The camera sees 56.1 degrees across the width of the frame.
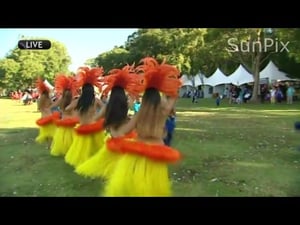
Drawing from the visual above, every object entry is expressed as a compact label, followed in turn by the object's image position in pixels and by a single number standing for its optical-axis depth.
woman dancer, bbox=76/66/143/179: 2.30
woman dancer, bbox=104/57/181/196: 2.01
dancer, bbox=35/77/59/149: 2.67
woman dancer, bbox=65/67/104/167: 2.60
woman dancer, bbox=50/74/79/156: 2.76
